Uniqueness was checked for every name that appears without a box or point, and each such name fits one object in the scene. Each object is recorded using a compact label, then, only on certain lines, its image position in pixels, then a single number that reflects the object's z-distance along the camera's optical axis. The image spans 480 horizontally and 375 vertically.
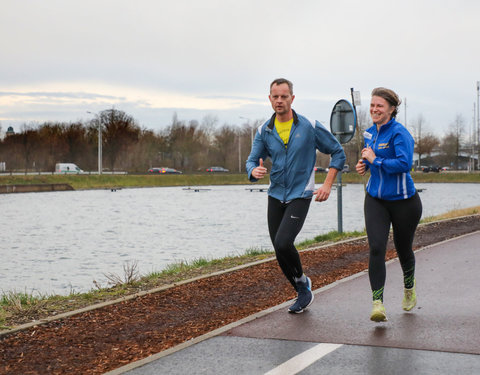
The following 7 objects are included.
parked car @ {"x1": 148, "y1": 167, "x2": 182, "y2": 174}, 85.10
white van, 76.88
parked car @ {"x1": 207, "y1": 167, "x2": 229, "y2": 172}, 97.22
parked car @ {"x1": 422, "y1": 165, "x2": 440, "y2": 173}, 103.62
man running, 5.69
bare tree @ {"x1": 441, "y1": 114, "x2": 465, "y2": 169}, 102.56
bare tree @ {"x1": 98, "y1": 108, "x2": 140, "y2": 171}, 90.12
